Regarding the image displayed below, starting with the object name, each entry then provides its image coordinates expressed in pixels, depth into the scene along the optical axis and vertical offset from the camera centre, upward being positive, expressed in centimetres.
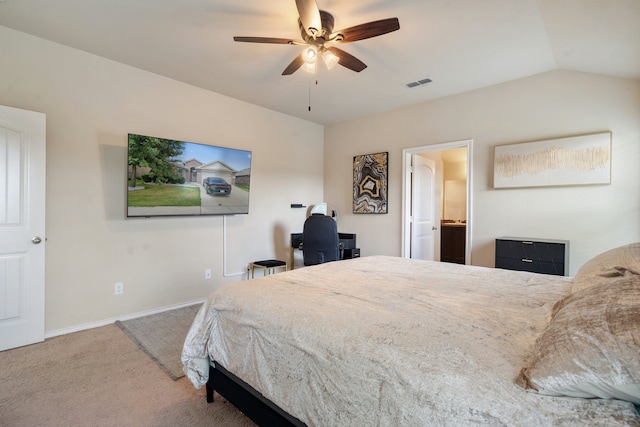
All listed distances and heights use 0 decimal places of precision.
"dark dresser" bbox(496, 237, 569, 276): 291 -42
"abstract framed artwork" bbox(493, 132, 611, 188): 295 +54
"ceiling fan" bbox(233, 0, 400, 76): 195 +125
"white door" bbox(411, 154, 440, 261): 451 +4
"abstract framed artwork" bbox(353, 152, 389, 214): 467 +46
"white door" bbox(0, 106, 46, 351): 247 -13
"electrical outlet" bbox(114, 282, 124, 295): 317 -81
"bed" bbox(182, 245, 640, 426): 74 -45
